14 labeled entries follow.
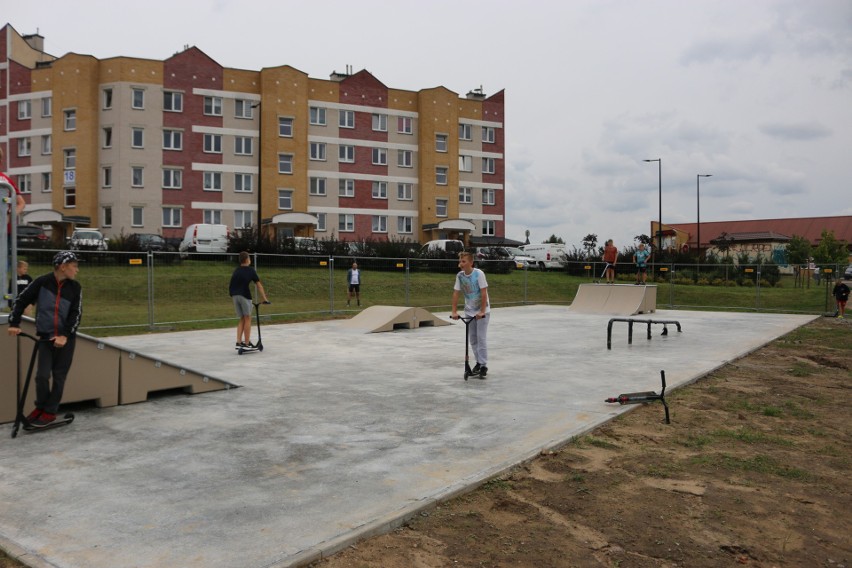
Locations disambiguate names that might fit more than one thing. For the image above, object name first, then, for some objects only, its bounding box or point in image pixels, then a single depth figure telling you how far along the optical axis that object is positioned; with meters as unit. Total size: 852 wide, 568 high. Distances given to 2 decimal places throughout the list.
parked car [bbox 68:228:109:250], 33.09
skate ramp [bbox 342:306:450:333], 17.08
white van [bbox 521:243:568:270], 49.21
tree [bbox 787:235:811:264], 57.00
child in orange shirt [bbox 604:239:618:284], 22.75
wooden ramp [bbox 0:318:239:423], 7.14
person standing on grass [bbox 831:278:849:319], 23.16
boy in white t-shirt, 9.86
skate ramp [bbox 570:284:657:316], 23.59
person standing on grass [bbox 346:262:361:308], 23.89
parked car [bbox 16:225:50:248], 34.28
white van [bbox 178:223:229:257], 41.16
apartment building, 50.59
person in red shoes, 6.80
